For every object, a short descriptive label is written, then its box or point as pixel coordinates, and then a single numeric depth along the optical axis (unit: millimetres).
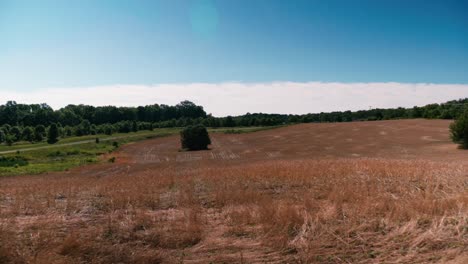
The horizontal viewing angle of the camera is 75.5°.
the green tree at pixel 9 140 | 77375
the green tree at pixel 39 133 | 86975
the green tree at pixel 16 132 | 87875
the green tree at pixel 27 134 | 87938
